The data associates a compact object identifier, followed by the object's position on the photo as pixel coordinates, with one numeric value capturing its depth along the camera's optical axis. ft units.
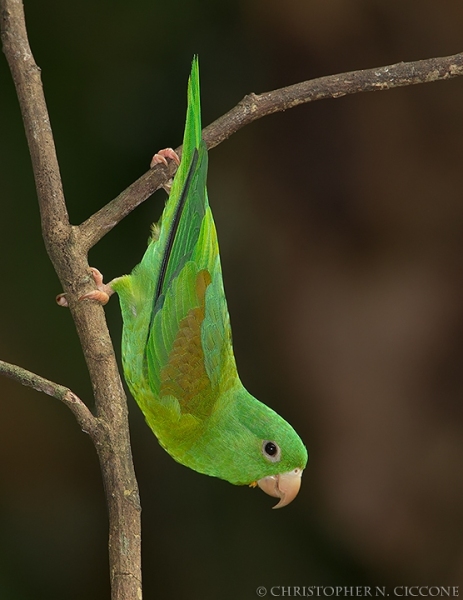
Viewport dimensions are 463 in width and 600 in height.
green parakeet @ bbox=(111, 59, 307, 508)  17.74
